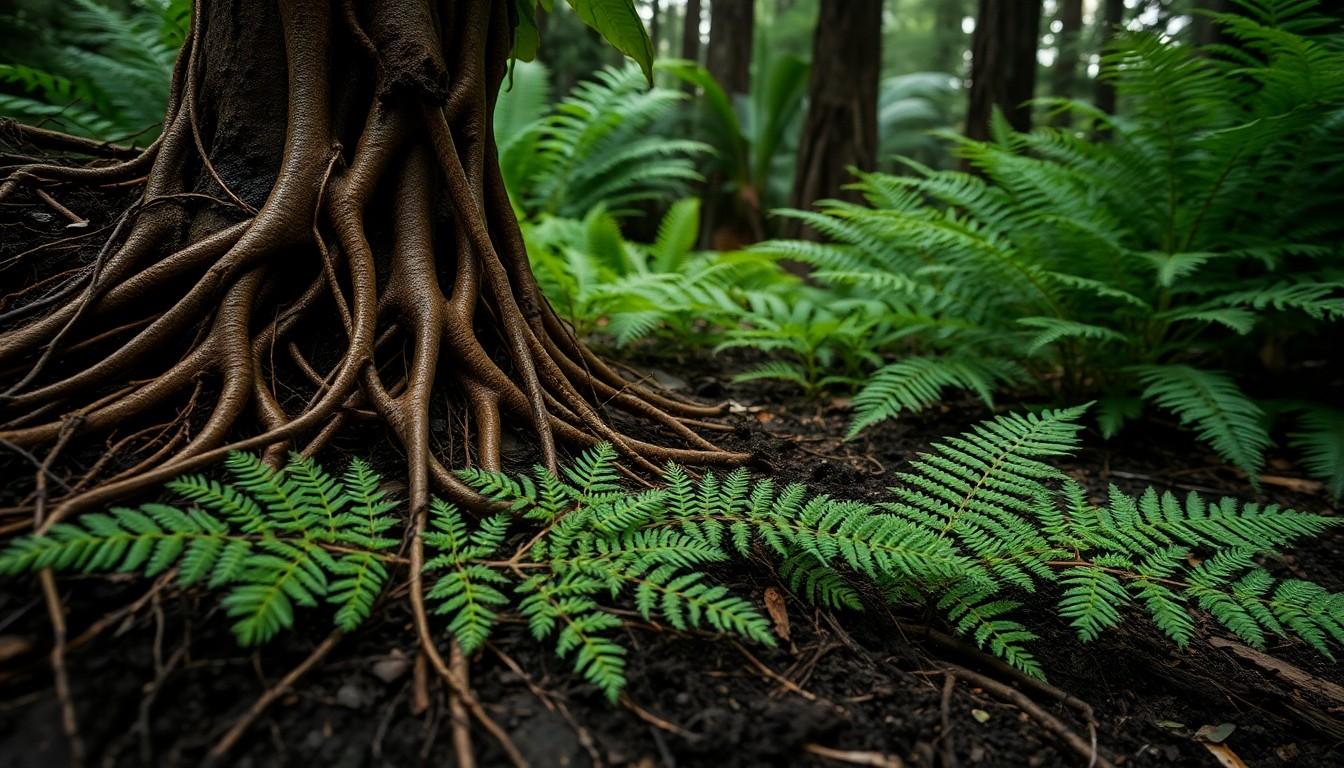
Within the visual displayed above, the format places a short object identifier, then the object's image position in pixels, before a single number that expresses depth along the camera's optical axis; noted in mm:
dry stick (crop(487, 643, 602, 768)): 1001
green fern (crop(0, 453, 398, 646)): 974
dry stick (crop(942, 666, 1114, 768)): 1163
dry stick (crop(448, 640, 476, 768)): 937
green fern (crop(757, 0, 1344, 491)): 2484
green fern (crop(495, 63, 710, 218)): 5438
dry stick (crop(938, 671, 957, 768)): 1088
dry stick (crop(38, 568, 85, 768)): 836
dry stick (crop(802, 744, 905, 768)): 1060
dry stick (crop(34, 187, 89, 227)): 1749
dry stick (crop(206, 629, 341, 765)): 887
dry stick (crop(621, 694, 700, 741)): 1048
